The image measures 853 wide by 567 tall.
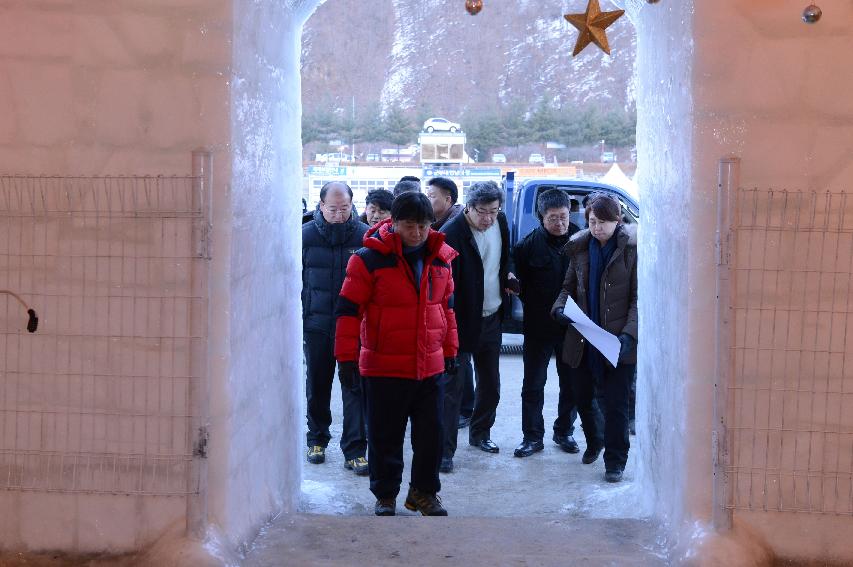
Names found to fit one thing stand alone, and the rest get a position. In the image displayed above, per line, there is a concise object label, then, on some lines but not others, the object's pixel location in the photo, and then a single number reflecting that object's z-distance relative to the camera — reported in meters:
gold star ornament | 4.00
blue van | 9.35
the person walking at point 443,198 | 5.79
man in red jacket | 4.32
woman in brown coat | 5.25
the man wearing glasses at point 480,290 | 5.43
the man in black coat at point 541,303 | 5.79
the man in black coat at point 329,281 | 5.46
